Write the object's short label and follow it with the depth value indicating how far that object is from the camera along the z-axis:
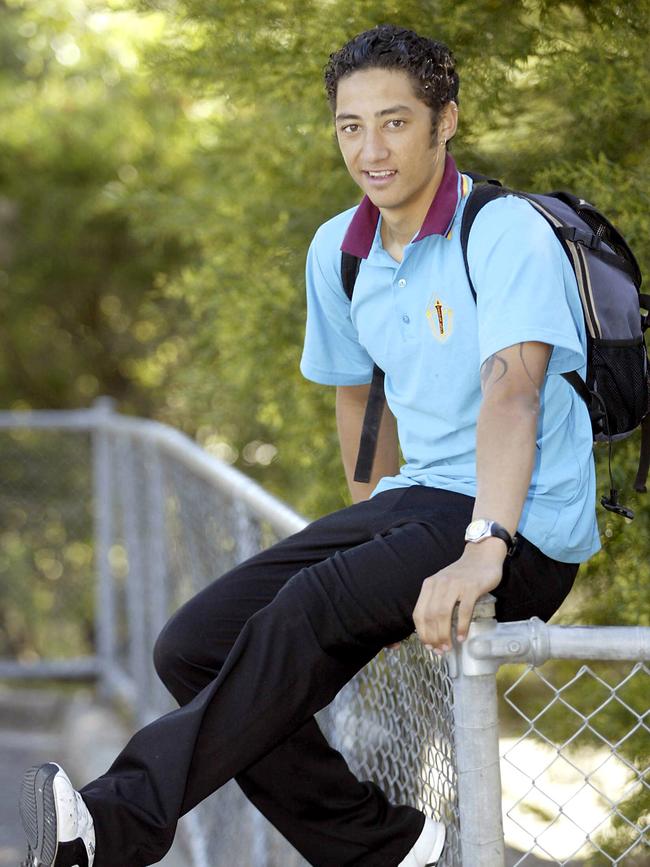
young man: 4.73
